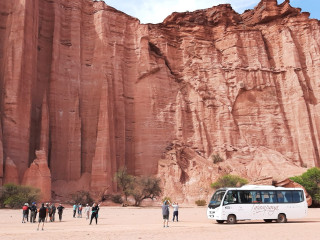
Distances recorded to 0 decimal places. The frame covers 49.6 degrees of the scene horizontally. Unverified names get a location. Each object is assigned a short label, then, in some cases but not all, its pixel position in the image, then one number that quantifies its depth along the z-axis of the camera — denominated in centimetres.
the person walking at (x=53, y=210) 1861
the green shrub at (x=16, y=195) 2808
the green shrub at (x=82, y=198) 3441
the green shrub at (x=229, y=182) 3816
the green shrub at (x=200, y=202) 3713
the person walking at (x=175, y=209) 1830
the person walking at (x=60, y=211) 1894
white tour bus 1645
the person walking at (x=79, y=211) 2227
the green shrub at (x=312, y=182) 3297
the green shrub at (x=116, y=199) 3672
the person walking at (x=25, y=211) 1756
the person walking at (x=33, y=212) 1778
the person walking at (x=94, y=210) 1611
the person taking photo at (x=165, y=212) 1563
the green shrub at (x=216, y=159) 4638
